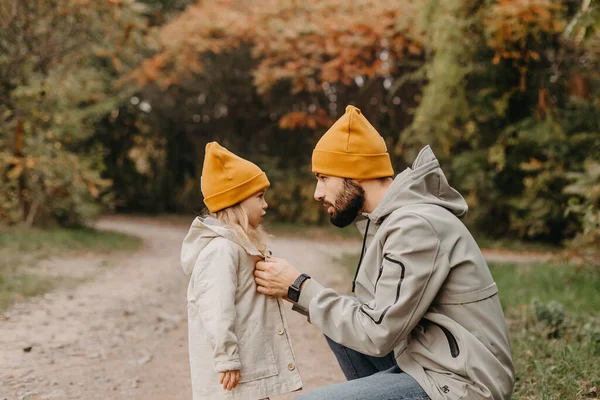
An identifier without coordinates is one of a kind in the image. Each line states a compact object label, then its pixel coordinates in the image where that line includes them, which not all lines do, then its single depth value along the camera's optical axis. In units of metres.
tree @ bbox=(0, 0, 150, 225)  10.04
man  2.09
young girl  2.48
